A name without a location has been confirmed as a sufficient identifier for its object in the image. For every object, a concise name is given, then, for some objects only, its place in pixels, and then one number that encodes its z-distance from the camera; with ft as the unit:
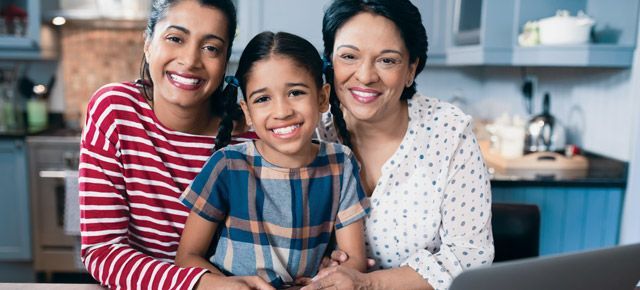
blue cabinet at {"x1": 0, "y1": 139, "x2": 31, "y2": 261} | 9.67
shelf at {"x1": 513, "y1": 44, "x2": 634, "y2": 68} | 7.45
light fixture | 10.29
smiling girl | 3.53
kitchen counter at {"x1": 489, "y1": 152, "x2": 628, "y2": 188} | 7.28
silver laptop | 2.19
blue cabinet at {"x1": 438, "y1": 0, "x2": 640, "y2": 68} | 7.47
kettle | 8.55
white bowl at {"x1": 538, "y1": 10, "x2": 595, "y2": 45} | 7.57
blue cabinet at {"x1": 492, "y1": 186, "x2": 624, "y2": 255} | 7.36
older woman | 3.86
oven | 9.62
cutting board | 7.84
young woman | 3.65
